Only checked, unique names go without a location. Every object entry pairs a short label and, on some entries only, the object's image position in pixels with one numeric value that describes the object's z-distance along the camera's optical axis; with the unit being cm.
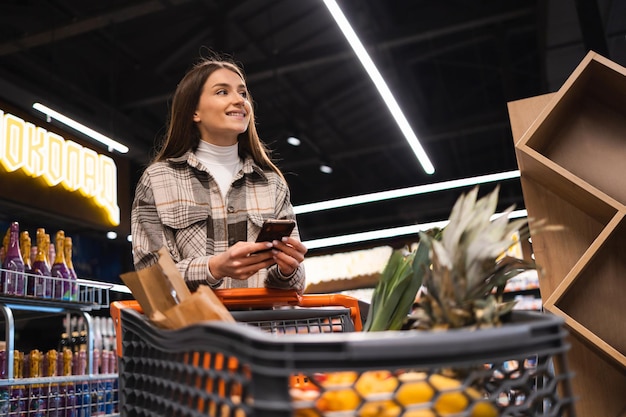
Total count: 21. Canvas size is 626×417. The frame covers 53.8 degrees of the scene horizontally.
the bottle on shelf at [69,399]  337
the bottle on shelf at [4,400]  293
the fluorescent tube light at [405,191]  729
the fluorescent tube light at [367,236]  902
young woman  151
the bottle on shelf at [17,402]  304
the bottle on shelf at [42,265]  389
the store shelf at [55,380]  309
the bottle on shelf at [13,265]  364
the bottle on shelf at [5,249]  401
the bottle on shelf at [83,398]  348
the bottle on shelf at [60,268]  394
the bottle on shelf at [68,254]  443
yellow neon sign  607
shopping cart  61
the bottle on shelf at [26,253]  409
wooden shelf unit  197
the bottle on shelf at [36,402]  315
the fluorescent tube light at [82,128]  560
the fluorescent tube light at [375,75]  386
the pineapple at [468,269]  82
